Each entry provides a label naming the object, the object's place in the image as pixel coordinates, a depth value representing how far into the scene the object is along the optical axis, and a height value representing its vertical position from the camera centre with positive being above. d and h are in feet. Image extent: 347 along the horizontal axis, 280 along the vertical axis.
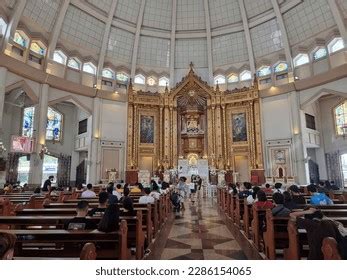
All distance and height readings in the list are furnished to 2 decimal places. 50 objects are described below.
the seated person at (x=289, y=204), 15.15 -1.90
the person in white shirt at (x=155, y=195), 22.05 -1.85
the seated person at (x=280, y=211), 13.17 -2.05
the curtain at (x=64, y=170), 68.28 +1.49
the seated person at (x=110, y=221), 9.90 -1.89
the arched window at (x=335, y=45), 52.95 +28.08
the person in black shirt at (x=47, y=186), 35.37 -1.65
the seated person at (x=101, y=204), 14.76 -1.87
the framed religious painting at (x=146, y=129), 68.13 +12.71
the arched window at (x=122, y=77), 69.04 +27.63
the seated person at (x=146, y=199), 20.15 -2.02
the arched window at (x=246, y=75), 68.74 +27.78
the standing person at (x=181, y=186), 35.58 -1.71
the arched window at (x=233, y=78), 70.26 +27.47
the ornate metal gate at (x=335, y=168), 61.77 +1.28
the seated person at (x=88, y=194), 25.86 -2.01
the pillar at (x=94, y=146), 60.64 +7.32
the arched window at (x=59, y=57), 57.98 +28.44
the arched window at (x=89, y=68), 64.03 +28.33
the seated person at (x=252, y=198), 19.71 -2.00
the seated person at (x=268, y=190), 30.63 -2.11
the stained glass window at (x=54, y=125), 69.41 +14.49
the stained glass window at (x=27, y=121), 62.44 +14.03
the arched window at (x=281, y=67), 62.68 +27.57
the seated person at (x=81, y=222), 10.75 -2.15
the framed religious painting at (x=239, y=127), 66.23 +12.85
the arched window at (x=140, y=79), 71.05 +27.71
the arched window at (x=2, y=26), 45.78 +28.37
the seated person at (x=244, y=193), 23.23 -1.89
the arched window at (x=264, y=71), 65.50 +27.66
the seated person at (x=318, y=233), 7.56 -1.92
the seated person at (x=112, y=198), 15.97 -1.57
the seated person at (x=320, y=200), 18.45 -2.04
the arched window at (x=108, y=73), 66.85 +27.95
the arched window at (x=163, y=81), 72.97 +27.81
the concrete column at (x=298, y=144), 55.83 +6.92
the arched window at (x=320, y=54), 55.71 +27.61
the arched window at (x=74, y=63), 60.94 +28.24
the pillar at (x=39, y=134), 50.29 +8.82
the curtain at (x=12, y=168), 55.16 +1.79
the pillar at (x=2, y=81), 44.11 +17.30
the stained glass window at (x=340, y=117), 63.62 +14.62
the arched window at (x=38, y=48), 53.02 +28.18
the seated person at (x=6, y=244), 5.69 -1.61
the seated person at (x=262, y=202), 16.14 -1.92
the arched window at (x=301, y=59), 59.26 +27.91
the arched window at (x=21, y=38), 49.19 +28.04
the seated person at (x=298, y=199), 18.46 -1.96
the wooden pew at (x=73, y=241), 9.07 -2.52
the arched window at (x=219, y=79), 71.31 +27.53
